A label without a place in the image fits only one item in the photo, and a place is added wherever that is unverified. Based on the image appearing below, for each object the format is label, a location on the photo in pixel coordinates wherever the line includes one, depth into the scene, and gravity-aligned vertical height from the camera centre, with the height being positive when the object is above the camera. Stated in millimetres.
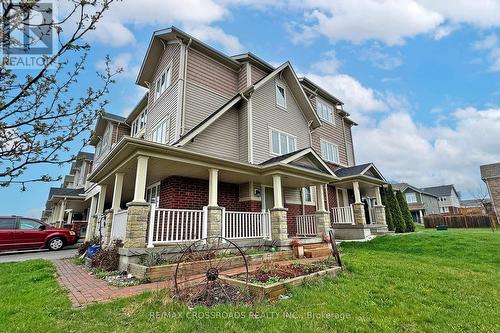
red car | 12648 -70
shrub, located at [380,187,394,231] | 15898 +977
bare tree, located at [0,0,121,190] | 2264 +1372
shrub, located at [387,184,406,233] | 16172 +919
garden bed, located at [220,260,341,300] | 4586 -1000
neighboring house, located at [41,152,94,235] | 19969 +2508
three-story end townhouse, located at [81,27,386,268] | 8367 +2561
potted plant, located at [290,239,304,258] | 9180 -693
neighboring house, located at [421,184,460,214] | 49625 +5869
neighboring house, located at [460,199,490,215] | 30577 +1715
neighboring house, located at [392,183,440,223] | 43531 +4186
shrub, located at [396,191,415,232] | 16688 +949
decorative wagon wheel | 4484 -976
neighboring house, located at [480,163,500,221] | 28777 +4828
